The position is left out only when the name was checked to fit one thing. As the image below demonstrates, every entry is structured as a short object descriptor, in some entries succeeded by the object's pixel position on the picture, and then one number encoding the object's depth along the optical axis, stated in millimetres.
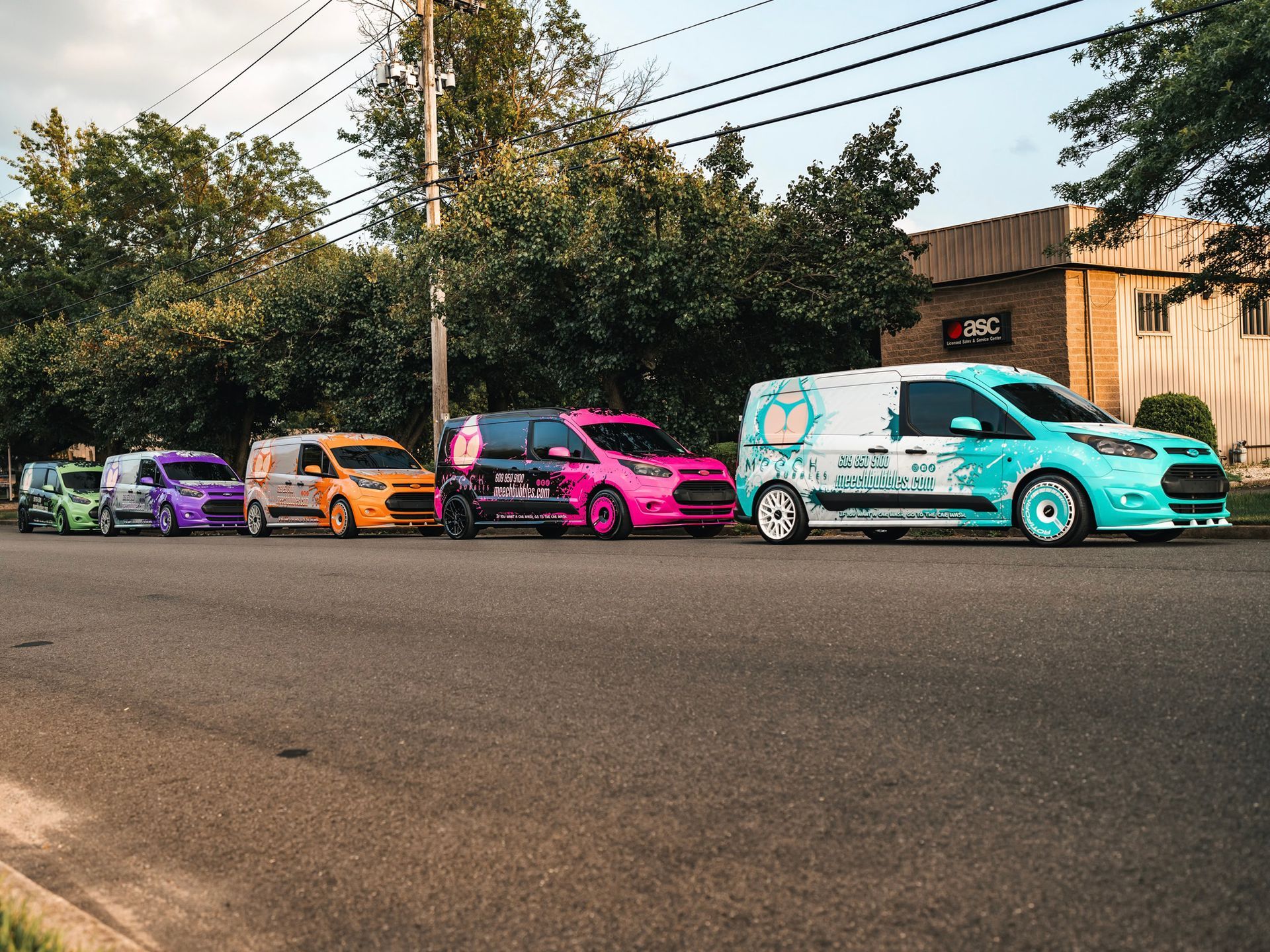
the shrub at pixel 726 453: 34544
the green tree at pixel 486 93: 36469
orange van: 22094
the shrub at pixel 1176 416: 25359
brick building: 25969
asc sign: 26812
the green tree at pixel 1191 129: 16016
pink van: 17109
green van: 29688
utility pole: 23891
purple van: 26344
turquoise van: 11922
